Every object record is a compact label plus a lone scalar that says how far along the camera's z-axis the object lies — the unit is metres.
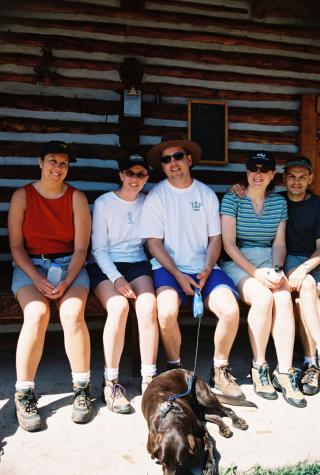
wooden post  5.87
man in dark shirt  4.04
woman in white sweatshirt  3.64
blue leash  2.88
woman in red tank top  3.41
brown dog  2.63
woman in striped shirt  3.85
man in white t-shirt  3.82
